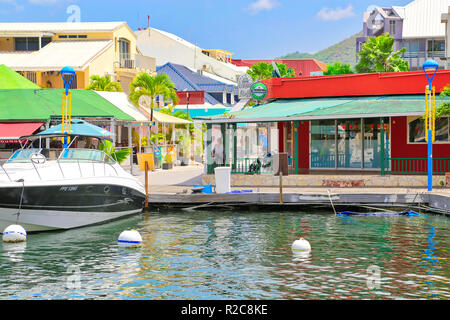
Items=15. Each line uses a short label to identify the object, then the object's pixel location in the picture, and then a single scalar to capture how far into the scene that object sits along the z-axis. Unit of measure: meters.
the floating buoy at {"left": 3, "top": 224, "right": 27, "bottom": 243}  19.64
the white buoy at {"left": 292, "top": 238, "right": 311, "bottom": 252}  18.02
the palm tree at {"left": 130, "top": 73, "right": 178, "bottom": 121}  48.59
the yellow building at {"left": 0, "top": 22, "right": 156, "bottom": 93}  55.59
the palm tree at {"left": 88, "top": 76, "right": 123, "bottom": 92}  53.25
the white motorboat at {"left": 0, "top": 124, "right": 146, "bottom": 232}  20.47
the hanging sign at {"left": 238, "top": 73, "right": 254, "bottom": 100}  36.92
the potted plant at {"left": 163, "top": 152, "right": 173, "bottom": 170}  43.88
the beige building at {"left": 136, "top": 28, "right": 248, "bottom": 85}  97.62
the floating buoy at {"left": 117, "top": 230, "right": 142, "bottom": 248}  18.95
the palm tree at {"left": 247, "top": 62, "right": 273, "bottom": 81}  84.19
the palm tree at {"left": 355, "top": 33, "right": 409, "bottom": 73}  62.16
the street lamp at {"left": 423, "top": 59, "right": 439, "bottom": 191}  26.05
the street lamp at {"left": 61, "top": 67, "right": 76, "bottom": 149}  29.25
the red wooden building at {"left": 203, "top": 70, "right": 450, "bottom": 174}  29.66
